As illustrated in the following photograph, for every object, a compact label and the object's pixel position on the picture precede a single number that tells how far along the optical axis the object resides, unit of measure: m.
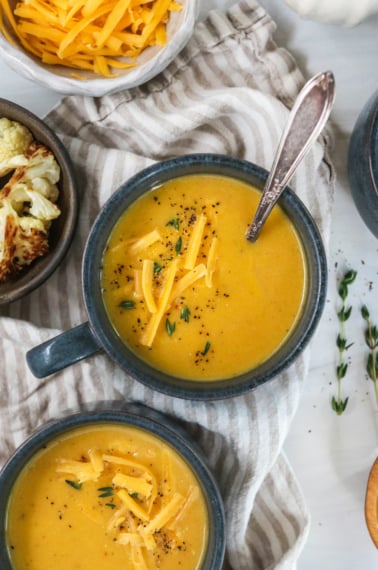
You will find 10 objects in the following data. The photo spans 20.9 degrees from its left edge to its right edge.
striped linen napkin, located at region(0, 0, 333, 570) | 0.58
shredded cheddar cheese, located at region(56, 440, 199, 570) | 0.54
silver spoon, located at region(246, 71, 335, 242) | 0.48
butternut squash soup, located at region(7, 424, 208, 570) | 0.55
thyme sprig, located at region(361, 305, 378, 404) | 0.61
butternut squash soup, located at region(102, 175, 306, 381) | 0.52
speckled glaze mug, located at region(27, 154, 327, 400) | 0.53
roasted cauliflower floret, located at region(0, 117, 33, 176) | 0.56
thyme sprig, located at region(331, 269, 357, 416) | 0.60
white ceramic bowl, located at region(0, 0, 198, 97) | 0.56
